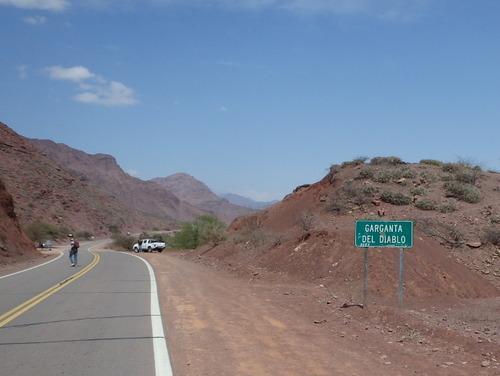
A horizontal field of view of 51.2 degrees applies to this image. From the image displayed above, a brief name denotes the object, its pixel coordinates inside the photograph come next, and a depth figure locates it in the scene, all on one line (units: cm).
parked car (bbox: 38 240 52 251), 6082
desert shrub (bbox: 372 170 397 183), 3256
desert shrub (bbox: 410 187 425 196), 3008
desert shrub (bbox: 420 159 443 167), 4016
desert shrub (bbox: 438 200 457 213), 2753
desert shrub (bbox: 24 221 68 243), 6550
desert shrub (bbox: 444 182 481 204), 2952
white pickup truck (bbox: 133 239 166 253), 5453
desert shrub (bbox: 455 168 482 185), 3288
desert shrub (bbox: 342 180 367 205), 2888
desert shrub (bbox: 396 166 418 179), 3344
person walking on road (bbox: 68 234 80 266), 2738
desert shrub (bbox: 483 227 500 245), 2311
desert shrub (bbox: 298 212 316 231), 2640
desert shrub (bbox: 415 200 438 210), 2814
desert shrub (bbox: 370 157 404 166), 3750
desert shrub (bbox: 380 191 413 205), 2869
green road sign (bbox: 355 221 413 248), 1162
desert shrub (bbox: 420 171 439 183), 3297
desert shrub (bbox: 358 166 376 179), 3331
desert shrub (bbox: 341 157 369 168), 3744
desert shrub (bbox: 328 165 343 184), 3462
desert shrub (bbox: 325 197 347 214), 2833
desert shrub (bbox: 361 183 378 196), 2988
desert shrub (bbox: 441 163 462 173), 3612
